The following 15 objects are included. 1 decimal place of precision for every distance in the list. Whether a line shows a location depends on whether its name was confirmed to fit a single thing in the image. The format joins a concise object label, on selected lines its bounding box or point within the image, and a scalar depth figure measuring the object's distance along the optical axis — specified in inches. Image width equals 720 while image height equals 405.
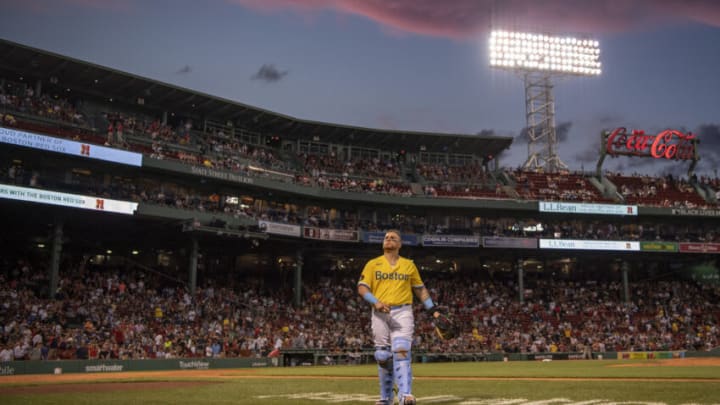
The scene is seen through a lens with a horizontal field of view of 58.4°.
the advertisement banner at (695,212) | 2121.1
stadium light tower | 2458.2
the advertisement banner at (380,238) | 1870.1
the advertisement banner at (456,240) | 1958.7
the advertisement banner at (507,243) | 1975.9
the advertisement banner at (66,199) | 1235.9
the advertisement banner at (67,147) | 1264.8
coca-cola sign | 2274.9
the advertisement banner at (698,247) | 2064.5
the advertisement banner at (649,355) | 1603.1
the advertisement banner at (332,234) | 1784.0
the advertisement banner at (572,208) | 2033.7
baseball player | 323.3
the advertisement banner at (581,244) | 1989.4
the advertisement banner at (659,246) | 2039.1
